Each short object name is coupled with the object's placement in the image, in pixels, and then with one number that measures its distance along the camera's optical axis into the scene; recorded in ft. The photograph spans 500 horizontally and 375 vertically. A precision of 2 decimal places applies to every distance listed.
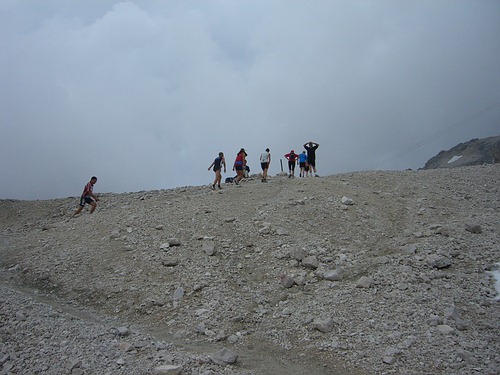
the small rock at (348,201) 49.41
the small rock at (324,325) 26.94
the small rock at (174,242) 40.81
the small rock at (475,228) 38.19
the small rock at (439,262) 32.55
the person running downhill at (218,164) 60.41
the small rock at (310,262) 35.76
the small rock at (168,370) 22.45
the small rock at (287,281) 33.78
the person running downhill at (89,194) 60.03
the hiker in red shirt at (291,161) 72.79
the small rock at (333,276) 33.37
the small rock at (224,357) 23.83
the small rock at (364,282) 30.95
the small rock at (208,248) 38.82
